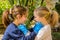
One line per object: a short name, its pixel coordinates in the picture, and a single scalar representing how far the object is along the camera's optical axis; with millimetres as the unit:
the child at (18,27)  1457
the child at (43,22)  1450
